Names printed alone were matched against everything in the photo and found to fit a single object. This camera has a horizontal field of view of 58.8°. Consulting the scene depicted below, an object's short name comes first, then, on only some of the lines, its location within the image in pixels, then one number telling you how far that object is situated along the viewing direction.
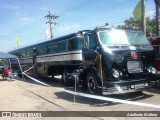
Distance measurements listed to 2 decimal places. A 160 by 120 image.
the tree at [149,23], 28.41
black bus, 5.18
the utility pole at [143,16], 10.40
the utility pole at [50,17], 27.28
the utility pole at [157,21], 11.32
